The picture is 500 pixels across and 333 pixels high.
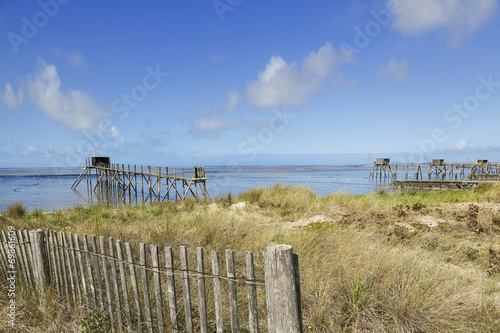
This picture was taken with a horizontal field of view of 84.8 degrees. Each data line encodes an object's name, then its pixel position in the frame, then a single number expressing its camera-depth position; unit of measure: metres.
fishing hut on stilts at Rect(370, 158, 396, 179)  44.44
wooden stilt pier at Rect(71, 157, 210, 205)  28.97
